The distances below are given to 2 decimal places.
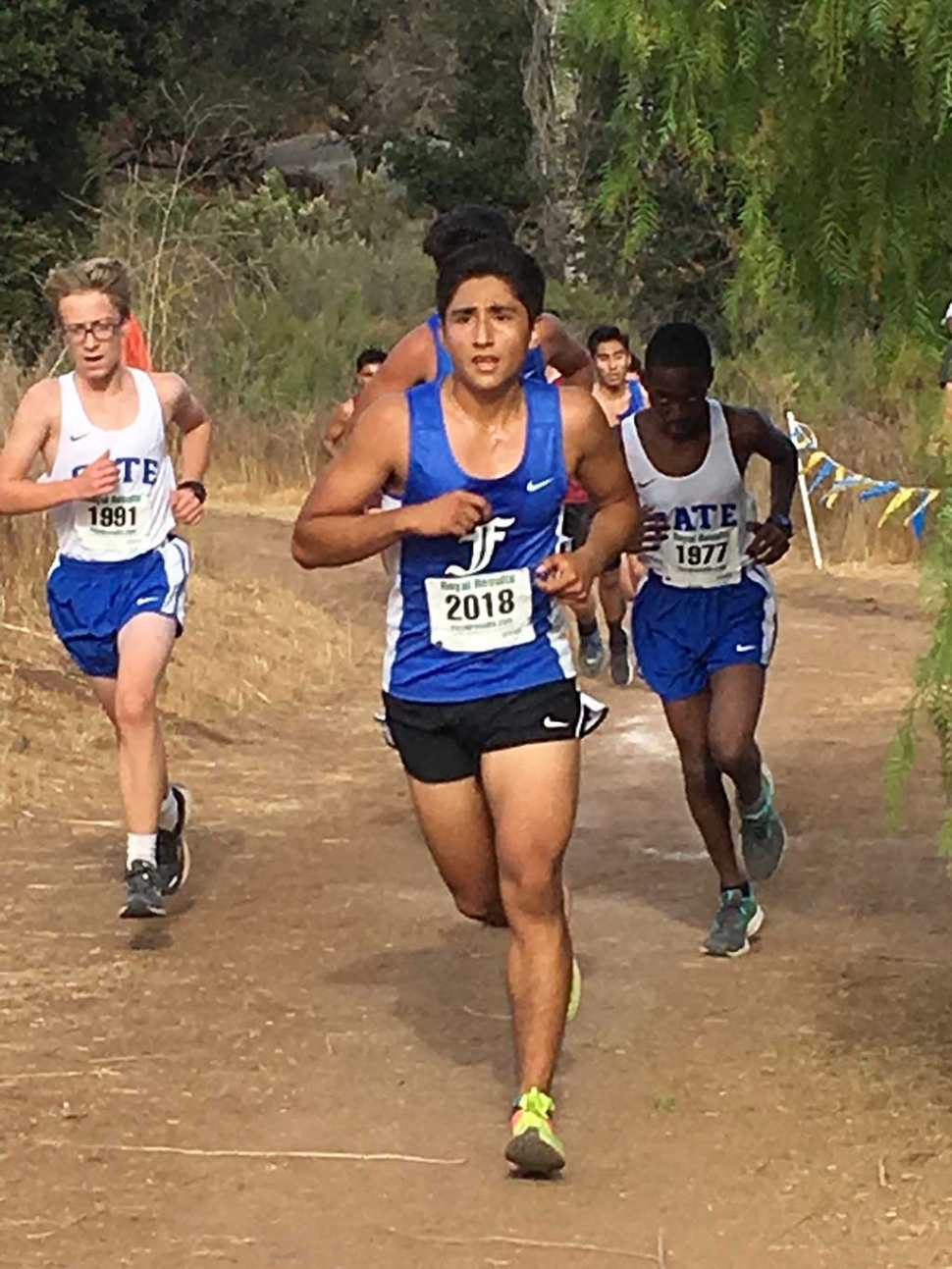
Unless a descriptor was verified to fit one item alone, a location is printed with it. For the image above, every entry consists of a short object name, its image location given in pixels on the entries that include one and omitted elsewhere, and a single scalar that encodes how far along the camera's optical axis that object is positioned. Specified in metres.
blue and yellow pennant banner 17.33
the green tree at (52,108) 22.25
